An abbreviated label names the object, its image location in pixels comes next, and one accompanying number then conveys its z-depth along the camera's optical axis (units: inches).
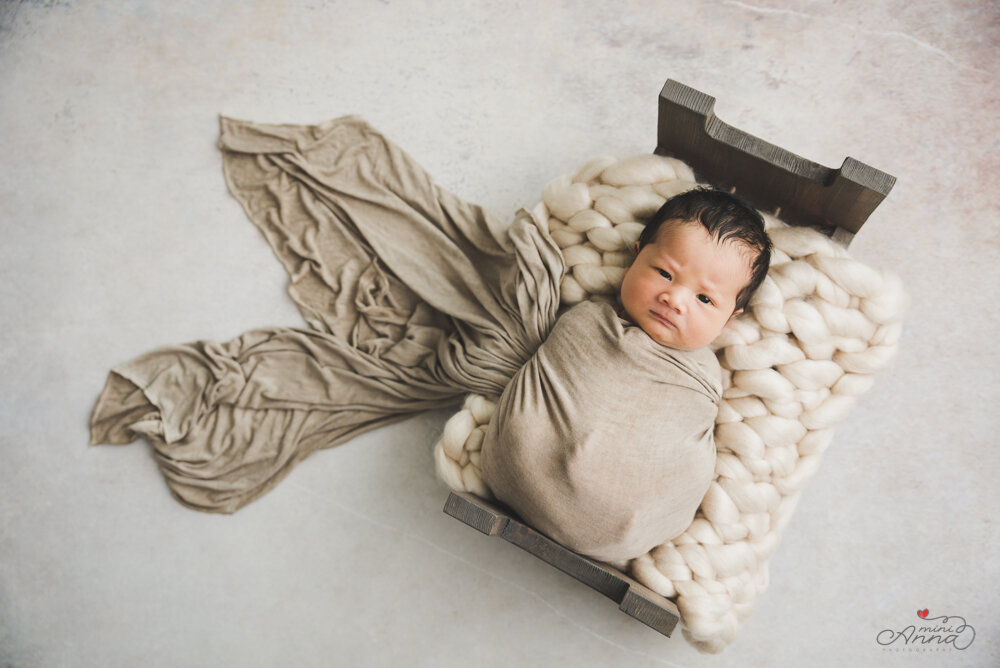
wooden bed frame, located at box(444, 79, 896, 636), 43.4
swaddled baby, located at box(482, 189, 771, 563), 43.3
